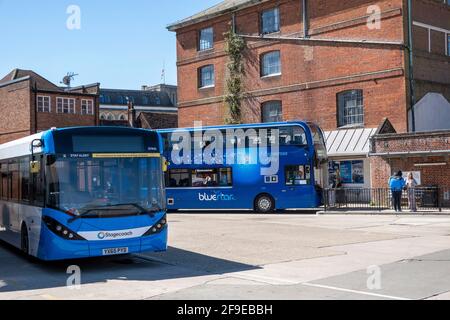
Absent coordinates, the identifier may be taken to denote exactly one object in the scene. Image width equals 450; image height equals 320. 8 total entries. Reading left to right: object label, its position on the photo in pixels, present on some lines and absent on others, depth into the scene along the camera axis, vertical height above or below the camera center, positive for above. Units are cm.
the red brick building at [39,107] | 5703 +718
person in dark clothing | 2533 -74
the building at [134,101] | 9769 +1320
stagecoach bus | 1100 -31
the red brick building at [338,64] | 3081 +613
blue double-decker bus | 2753 +30
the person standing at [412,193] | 2512 -98
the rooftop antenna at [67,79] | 8175 +1366
